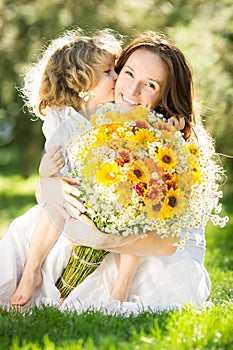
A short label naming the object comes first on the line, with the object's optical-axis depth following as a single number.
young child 4.50
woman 4.29
